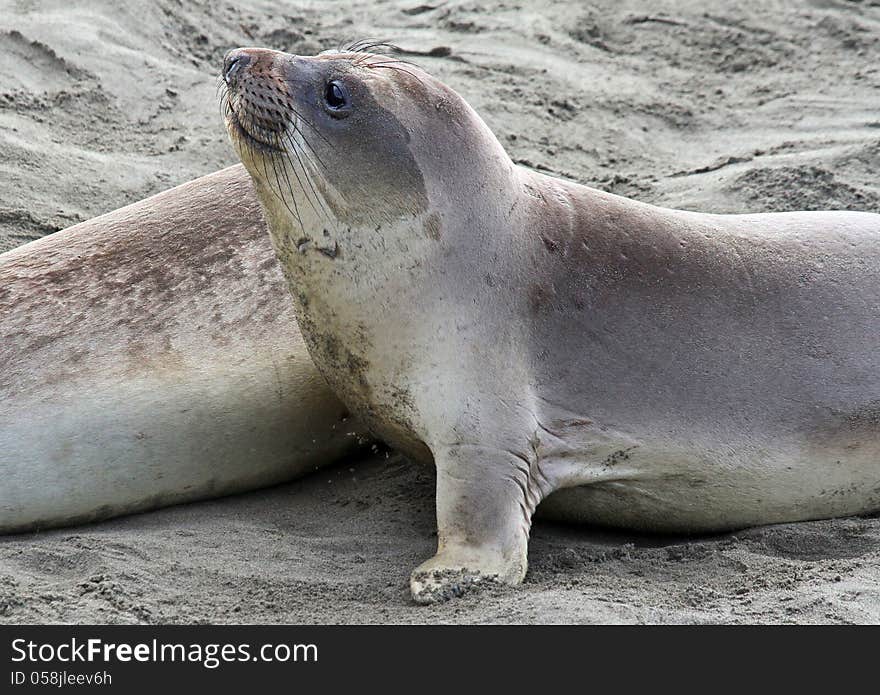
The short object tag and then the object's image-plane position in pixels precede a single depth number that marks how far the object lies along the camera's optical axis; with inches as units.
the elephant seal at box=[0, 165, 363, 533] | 319.0
